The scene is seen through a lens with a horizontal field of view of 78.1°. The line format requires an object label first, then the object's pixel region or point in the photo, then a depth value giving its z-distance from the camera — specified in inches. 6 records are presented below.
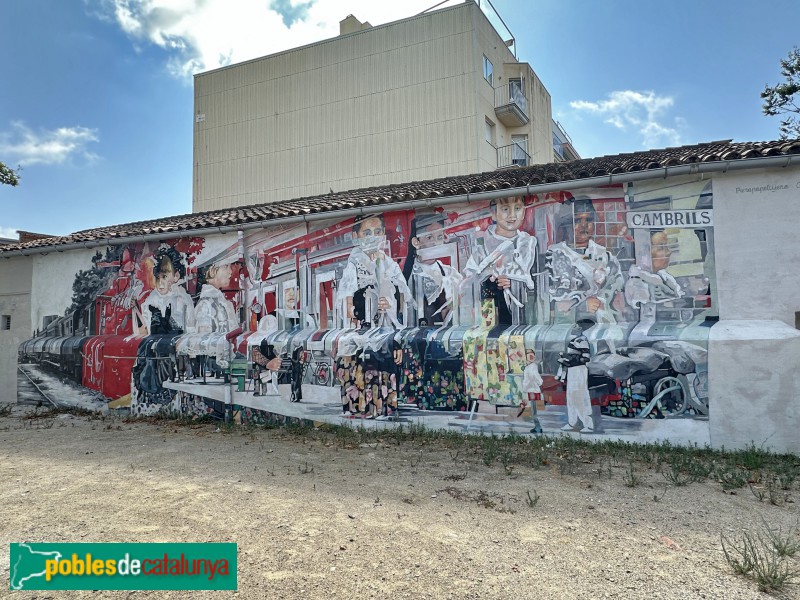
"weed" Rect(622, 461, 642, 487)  198.4
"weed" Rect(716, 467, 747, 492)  197.2
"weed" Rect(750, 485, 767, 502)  183.3
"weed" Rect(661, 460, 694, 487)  200.3
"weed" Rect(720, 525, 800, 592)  120.8
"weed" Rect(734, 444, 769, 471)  221.5
